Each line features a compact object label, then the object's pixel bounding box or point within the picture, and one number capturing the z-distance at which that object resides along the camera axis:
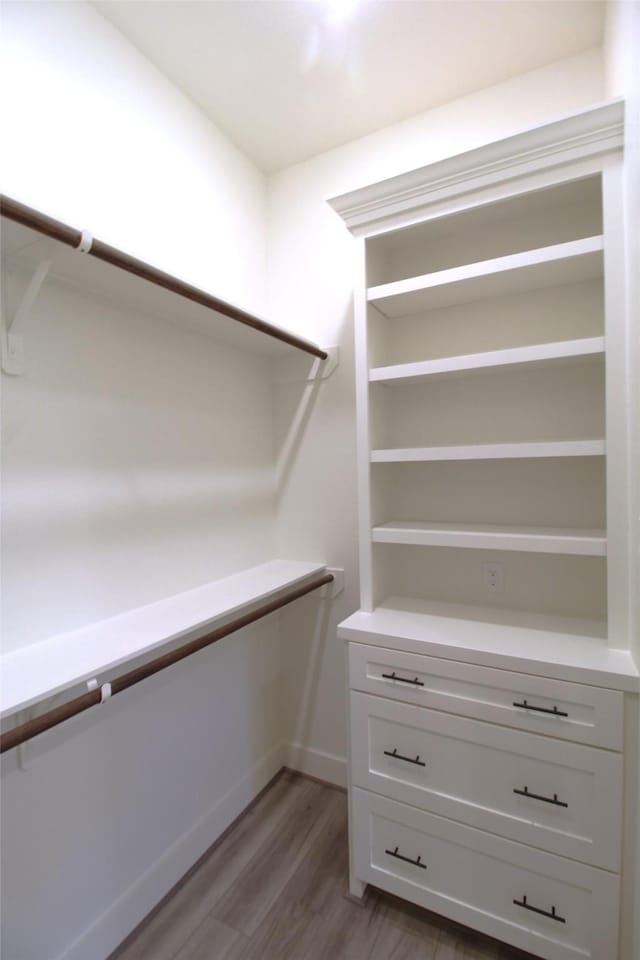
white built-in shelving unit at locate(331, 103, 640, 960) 1.16
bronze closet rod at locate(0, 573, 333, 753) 0.81
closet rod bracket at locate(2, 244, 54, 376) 1.00
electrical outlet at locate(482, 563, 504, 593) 1.59
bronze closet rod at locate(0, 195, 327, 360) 0.81
